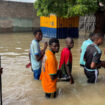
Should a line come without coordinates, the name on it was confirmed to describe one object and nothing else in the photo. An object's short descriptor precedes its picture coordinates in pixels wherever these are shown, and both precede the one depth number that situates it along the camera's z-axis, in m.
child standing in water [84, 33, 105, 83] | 3.73
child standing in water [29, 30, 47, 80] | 4.18
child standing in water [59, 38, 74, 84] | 4.07
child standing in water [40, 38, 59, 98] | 3.29
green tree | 7.96
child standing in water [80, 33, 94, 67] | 4.59
